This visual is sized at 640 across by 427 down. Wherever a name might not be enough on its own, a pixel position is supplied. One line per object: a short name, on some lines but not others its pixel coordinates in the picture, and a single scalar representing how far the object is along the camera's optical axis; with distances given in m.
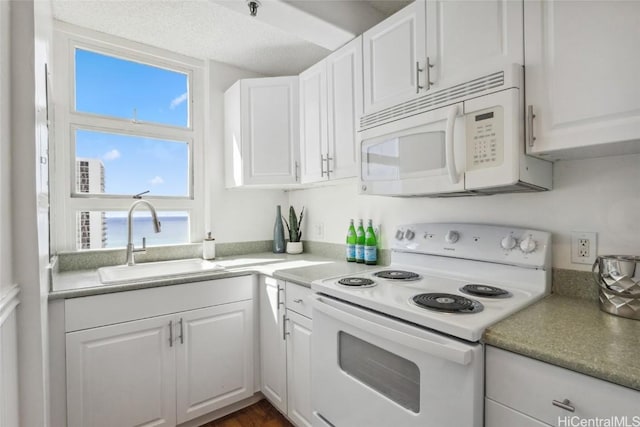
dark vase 2.68
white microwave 1.12
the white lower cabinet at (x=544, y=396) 0.72
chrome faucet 2.05
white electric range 0.95
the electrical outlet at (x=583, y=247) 1.23
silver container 1.01
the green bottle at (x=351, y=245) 2.12
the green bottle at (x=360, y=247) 2.08
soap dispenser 2.37
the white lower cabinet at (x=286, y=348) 1.67
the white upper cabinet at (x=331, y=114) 1.82
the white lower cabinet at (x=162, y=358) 1.50
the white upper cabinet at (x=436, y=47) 1.18
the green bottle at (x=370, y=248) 2.01
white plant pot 2.59
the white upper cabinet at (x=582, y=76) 0.93
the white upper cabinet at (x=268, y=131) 2.28
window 2.01
